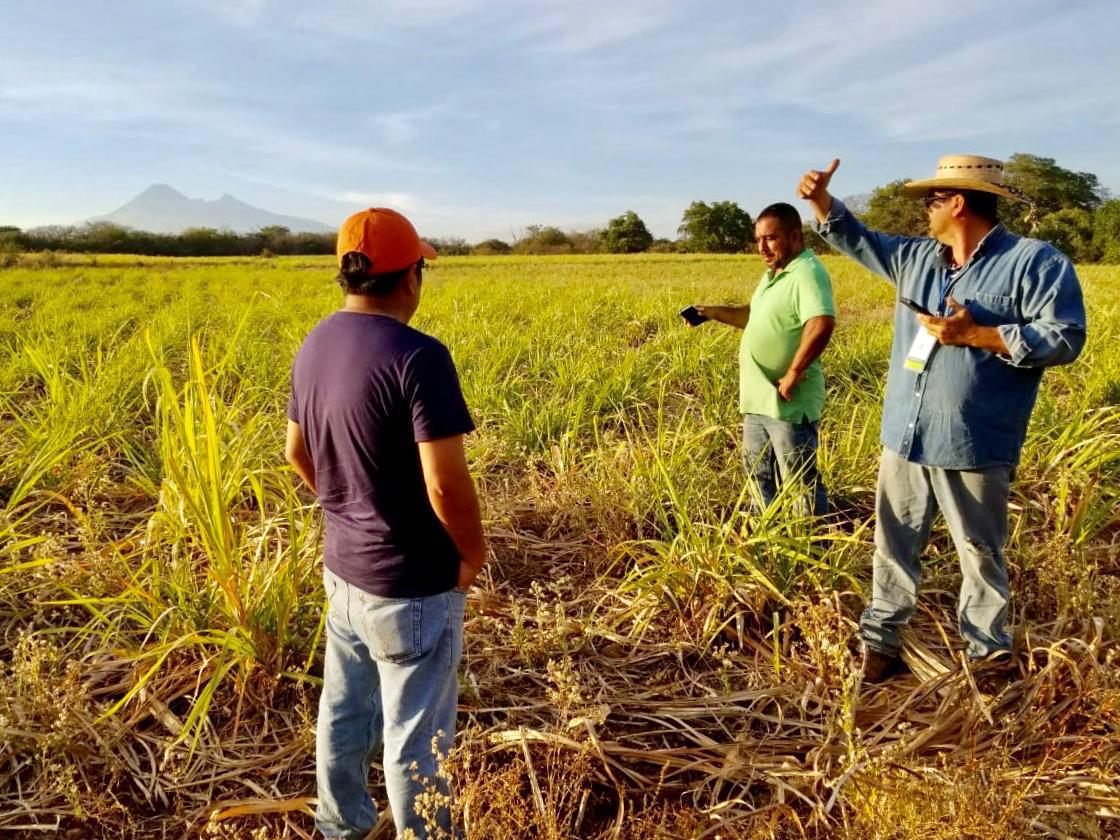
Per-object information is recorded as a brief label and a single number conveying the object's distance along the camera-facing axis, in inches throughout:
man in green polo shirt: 103.2
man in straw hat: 71.7
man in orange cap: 49.7
